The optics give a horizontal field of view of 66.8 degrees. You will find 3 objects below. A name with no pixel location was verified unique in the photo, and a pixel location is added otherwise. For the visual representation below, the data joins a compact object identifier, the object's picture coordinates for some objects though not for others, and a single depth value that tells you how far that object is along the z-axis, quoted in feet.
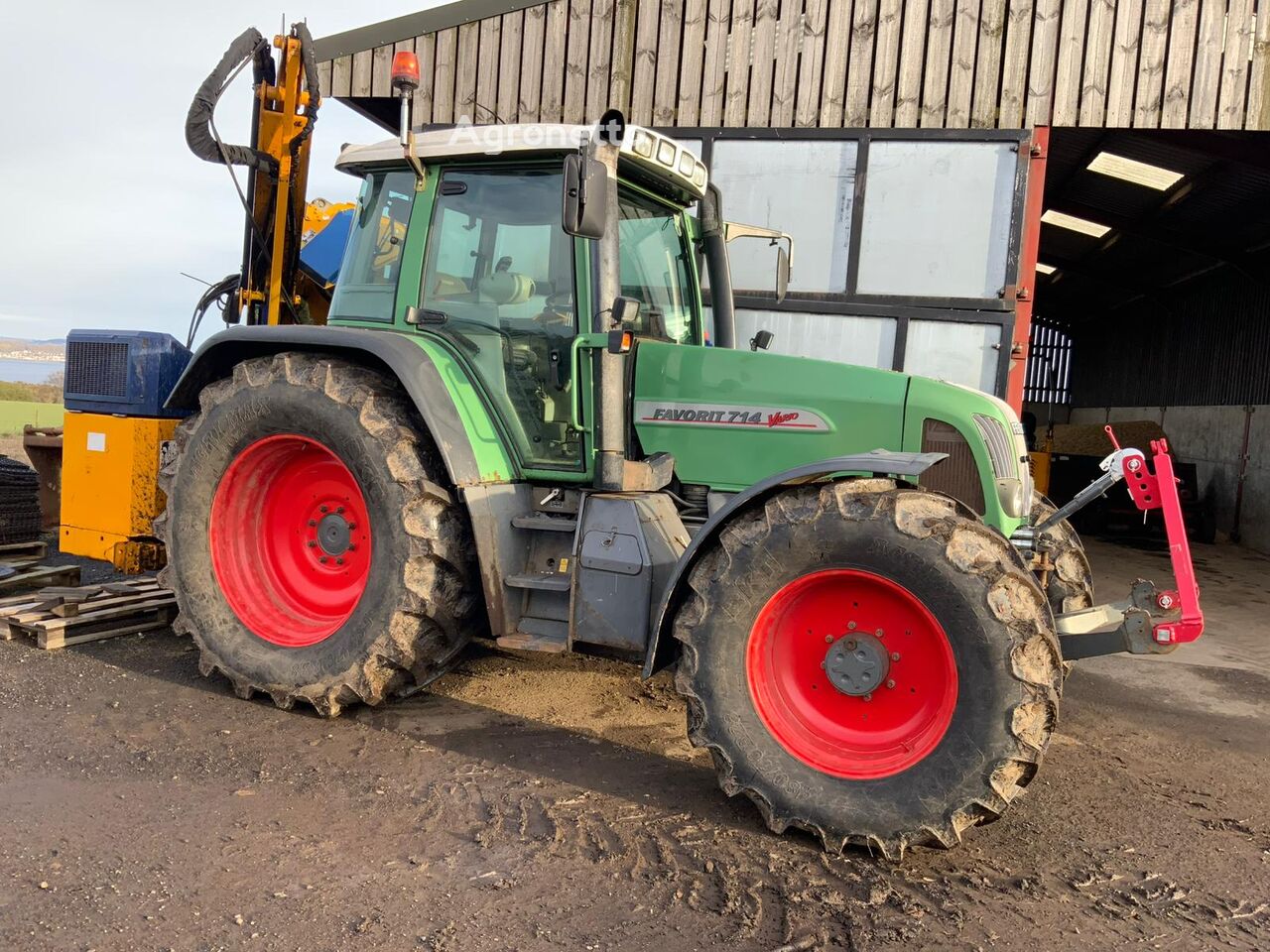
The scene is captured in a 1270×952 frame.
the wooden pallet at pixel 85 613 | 17.22
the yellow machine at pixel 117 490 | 17.21
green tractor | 10.73
